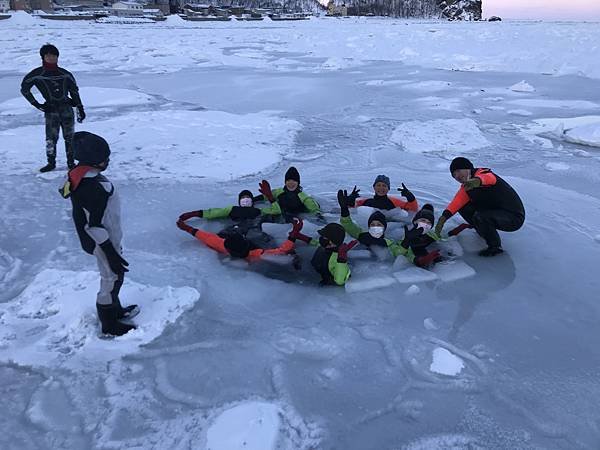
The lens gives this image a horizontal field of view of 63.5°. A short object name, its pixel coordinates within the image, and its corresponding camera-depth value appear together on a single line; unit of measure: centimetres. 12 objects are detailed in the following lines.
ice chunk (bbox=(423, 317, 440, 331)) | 331
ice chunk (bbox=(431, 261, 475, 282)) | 396
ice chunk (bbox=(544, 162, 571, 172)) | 661
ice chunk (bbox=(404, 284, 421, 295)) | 372
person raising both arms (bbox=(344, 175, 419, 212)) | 516
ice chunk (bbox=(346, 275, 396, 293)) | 377
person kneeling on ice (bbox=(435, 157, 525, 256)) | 430
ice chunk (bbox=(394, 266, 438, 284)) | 389
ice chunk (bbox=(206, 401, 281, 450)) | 234
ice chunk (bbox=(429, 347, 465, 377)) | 287
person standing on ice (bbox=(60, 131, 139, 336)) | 264
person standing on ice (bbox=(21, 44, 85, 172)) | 579
